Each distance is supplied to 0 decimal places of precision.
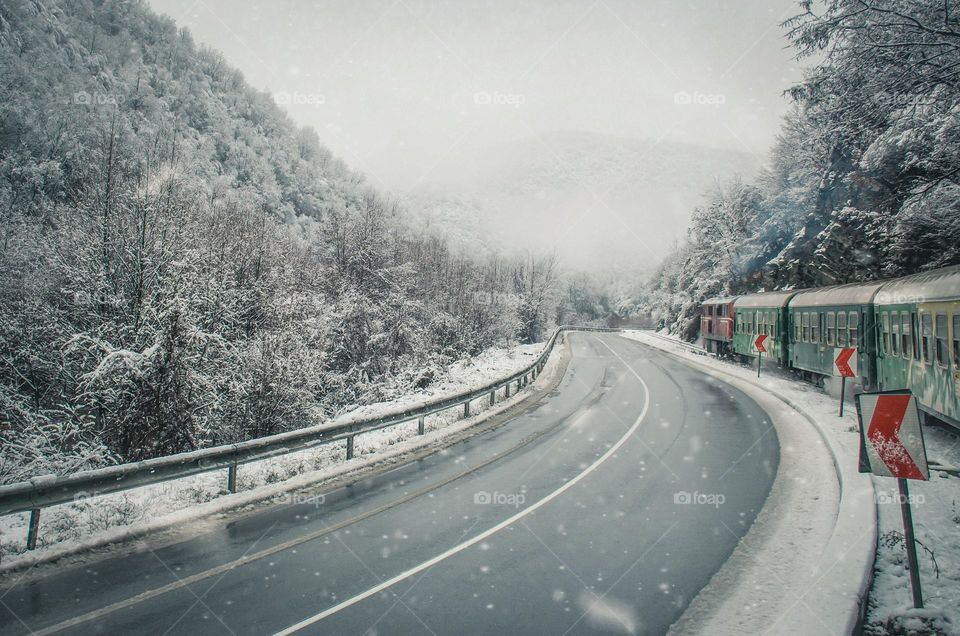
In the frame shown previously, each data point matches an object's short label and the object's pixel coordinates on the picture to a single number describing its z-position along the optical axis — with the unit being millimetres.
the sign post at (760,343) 22062
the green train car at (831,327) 15383
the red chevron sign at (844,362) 13198
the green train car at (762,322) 22641
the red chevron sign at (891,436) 4152
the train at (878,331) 10289
